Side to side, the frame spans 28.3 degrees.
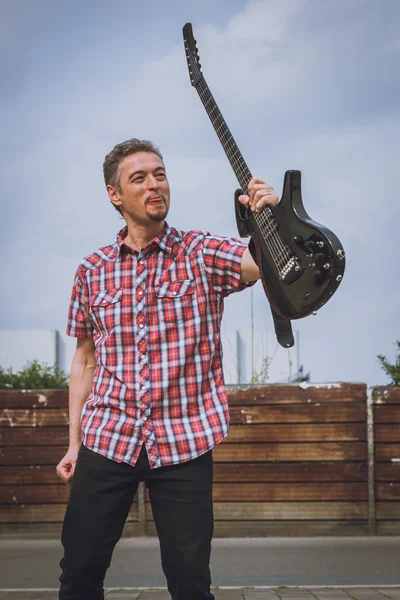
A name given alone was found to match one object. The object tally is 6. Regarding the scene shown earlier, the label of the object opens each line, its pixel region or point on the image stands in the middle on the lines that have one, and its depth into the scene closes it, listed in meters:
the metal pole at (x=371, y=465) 7.44
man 2.67
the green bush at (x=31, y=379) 8.84
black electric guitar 2.10
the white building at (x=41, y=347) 37.00
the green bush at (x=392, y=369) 8.06
